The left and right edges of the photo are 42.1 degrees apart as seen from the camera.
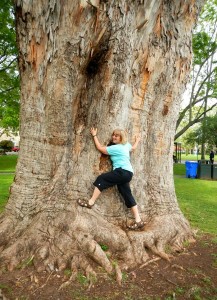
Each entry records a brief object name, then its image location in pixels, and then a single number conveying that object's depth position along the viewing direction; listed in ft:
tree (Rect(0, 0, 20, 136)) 46.57
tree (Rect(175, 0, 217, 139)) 63.46
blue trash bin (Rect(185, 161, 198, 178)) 58.41
